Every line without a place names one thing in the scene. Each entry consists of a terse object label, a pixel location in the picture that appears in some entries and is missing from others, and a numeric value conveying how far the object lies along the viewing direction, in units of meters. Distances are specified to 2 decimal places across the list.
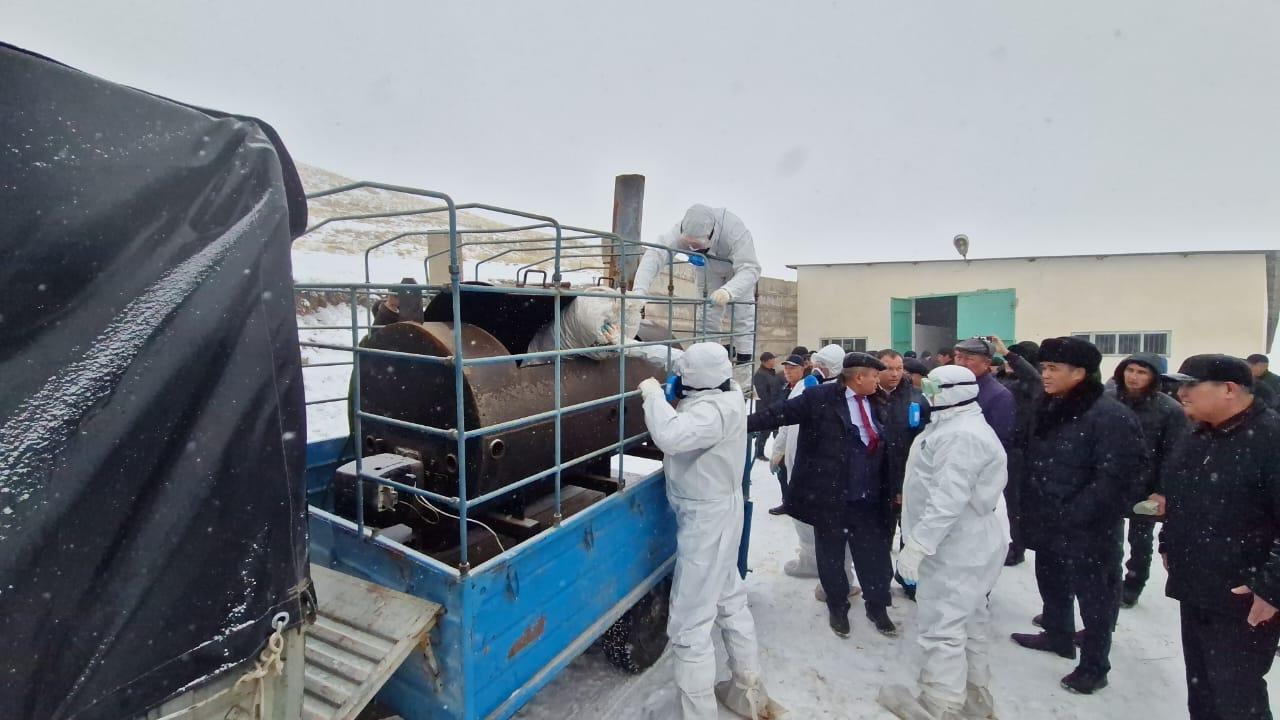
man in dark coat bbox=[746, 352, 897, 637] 4.07
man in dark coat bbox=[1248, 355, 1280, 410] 6.01
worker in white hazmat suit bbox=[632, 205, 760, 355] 4.45
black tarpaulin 1.11
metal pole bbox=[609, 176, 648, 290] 5.75
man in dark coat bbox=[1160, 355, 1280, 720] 2.60
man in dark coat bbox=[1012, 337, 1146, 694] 3.52
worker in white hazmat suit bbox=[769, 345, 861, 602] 4.98
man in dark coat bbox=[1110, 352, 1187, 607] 4.20
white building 13.45
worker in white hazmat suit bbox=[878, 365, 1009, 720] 3.20
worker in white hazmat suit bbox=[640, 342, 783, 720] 3.03
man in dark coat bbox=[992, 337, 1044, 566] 4.52
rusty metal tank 2.70
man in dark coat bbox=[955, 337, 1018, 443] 4.36
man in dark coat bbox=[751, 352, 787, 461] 8.73
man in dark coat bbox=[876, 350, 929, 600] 4.36
